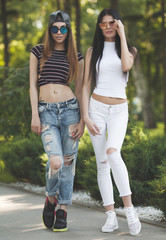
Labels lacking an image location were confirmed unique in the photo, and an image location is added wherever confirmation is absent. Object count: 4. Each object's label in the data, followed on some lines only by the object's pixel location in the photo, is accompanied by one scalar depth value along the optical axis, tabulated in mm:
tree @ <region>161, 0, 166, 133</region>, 28465
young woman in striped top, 6284
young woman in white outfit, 6255
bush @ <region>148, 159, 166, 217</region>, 6775
